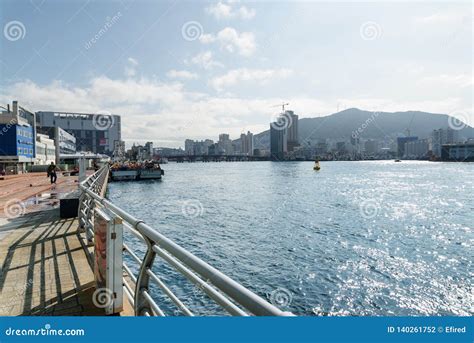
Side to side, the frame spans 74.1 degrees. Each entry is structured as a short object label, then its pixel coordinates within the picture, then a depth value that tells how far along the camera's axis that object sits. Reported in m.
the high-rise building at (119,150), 133.45
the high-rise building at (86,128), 167.81
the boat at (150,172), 74.94
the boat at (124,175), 72.85
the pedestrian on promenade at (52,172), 30.16
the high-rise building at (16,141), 55.19
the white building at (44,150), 72.19
